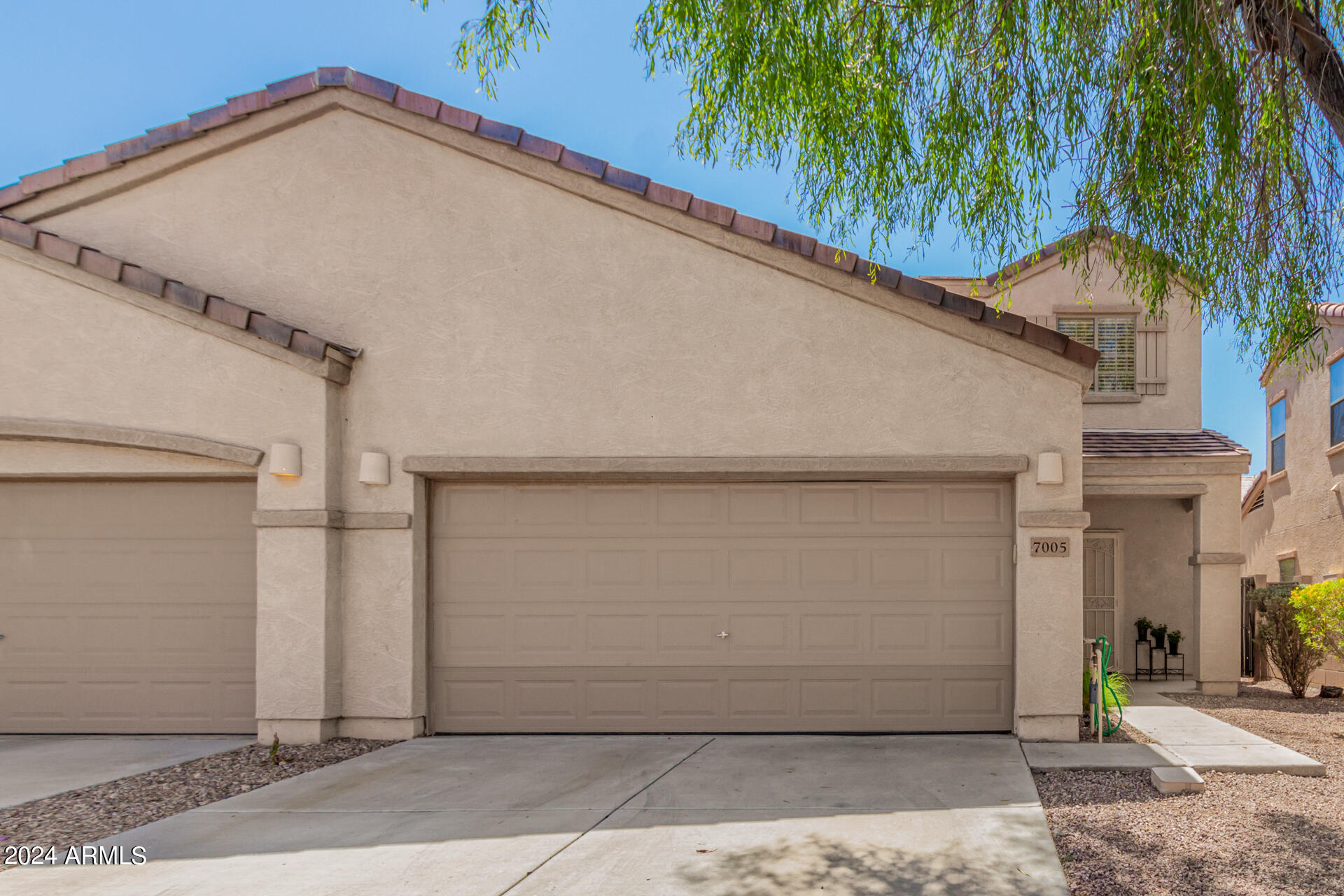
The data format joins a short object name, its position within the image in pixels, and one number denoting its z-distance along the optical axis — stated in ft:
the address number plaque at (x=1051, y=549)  30.09
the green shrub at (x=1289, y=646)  43.98
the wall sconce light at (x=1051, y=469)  29.94
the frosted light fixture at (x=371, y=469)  31.04
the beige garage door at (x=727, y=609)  31.48
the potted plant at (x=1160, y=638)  48.73
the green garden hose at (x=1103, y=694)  29.71
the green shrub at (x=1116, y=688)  32.40
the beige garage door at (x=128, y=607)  31.94
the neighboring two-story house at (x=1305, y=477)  52.49
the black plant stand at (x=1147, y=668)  48.96
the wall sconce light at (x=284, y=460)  30.19
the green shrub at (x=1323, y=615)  40.98
